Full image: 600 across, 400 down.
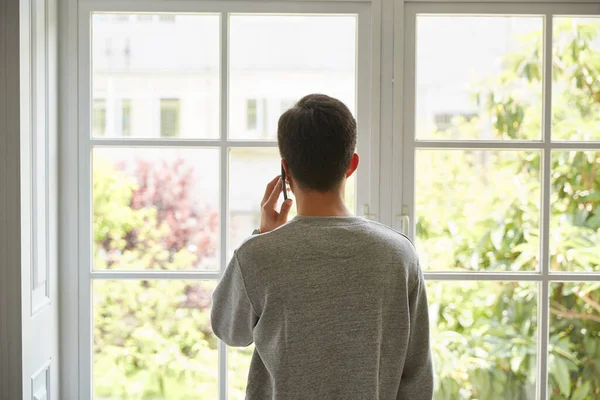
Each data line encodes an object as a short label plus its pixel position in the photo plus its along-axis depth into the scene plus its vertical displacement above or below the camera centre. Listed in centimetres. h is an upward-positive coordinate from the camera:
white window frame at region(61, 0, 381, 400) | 202 +11
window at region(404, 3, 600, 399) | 205 -3
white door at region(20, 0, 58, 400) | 171 -5
